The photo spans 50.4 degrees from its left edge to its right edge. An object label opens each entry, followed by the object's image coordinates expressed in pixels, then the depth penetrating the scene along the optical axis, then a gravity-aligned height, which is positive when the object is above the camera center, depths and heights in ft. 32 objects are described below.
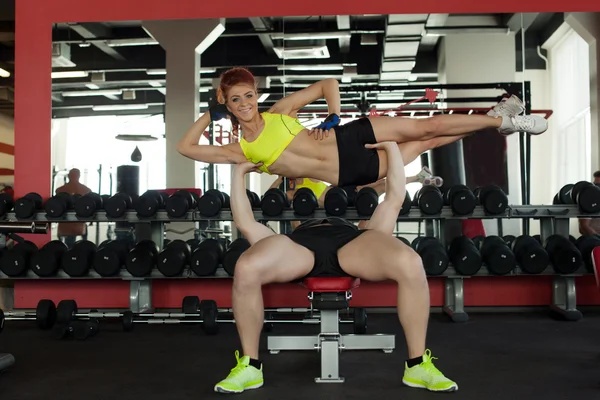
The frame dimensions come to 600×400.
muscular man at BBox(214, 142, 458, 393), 8.14 -0.67
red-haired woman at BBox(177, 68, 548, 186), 9.09 +1.24
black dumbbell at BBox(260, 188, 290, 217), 14.11 +0.31
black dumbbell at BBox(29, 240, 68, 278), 14.44 -0.95
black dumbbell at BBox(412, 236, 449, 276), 13.89 -0.93
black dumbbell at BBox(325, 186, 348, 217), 13.96 +0.32
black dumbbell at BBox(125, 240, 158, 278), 14.25 -0.96
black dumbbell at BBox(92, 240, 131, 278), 14.29 -0.92
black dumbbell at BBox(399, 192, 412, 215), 14.07 +0.22
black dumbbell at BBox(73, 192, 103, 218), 14.49 +0.30
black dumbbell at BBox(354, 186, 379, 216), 13.99 +0.34
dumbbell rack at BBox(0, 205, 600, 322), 14.15 -0.25
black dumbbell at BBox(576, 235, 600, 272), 14.17 -0.68
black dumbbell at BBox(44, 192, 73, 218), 14.60 +0.31
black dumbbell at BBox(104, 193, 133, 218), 14.42 +0.29
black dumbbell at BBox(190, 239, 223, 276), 14.05 -0.96
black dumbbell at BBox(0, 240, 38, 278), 14.53 -0.99
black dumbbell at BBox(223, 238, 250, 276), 14.07 -0.86
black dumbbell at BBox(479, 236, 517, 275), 13.88 -0.92
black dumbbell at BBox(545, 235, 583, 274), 13.96 -0.91
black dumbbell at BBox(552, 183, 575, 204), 14.42 +0.48
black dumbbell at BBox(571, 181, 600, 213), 13.79 +0.40
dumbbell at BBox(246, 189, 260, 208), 14.86 +0.45
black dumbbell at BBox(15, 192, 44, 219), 14.66 +0.27
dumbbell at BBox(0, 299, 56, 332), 13.26 -2.00
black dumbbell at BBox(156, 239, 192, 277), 14.14 -0.95
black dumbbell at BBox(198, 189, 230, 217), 14.12 +0.32
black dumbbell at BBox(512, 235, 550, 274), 13.94 -0.91
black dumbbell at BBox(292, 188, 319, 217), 13.98 +0.33
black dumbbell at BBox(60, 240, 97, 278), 14.32 -0.94
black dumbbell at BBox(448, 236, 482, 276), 13.98 -0.94
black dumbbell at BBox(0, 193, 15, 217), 14.85 +0.39
